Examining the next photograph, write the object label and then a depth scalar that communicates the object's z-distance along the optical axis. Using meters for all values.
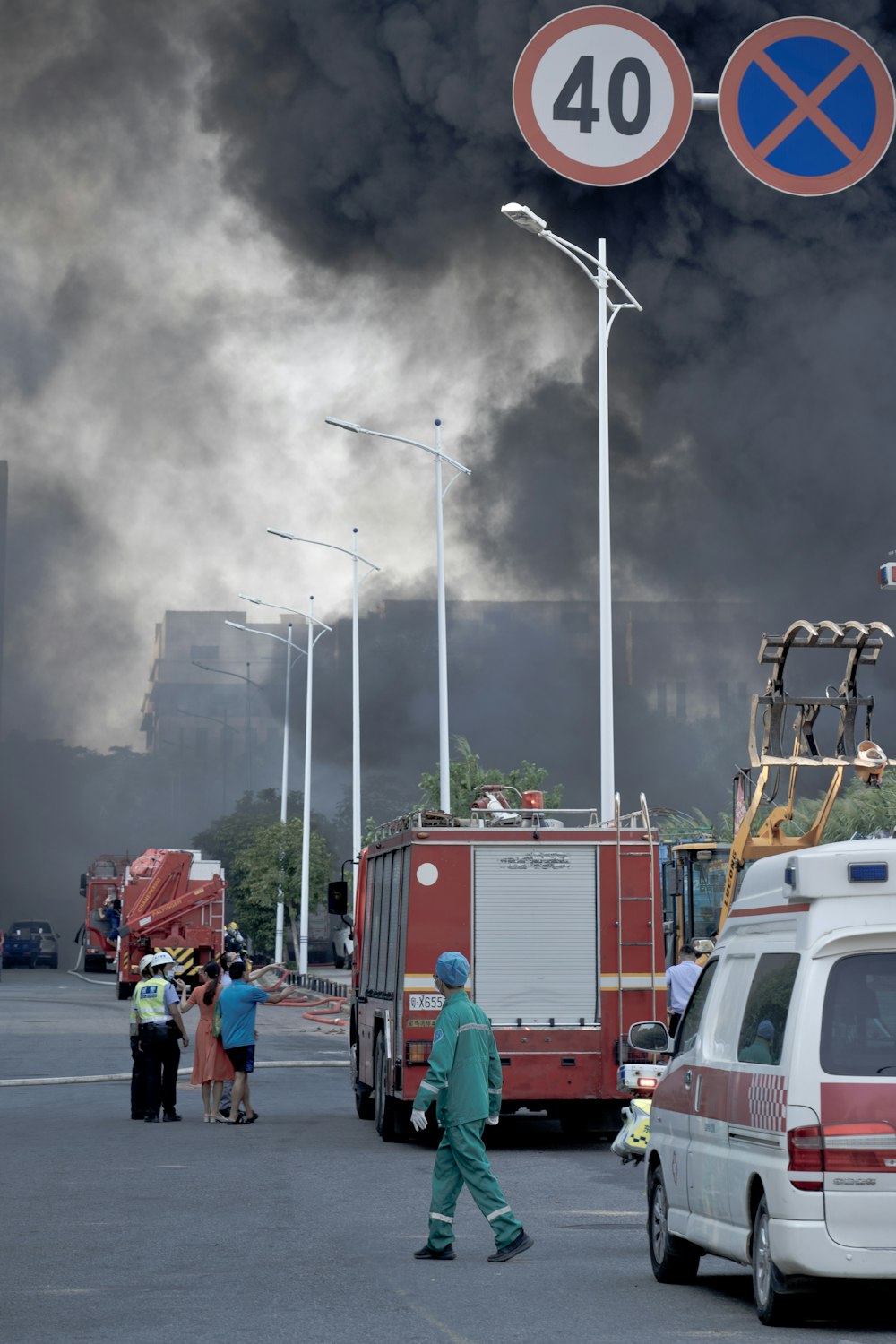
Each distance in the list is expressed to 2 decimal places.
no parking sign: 15.69
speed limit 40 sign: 15.66
